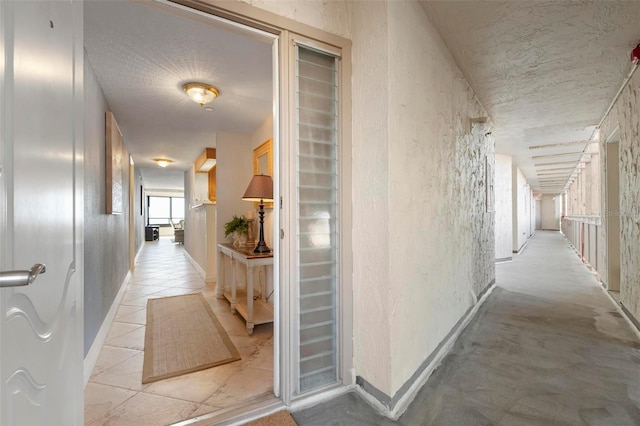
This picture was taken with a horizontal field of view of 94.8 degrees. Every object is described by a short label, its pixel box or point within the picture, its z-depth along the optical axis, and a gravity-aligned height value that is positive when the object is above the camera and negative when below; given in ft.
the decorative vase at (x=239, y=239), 12.33 -1.07
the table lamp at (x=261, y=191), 10.05 +0.79
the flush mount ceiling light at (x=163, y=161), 19.43 +3.62
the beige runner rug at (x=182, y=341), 7.11 -3.70
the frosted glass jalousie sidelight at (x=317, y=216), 5.51 -0.05
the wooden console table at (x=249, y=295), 9.30 -3.06
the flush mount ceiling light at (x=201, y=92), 8.77 +3.75
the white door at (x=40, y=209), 2.07 +0.06
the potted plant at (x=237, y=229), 12.45 -0.63
